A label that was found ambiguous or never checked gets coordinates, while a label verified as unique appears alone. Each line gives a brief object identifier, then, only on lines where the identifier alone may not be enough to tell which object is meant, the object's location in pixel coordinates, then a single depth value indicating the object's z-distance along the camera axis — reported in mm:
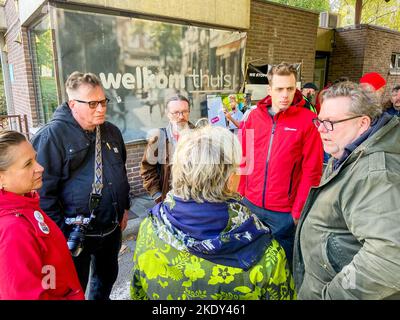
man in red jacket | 2277
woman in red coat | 1135
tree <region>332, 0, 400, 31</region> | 14102
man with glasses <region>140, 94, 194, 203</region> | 2570
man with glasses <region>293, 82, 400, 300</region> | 1126
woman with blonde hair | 1178
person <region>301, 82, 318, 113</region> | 6184
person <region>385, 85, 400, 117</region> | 4334
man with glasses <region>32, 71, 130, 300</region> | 1864
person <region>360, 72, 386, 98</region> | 3834
